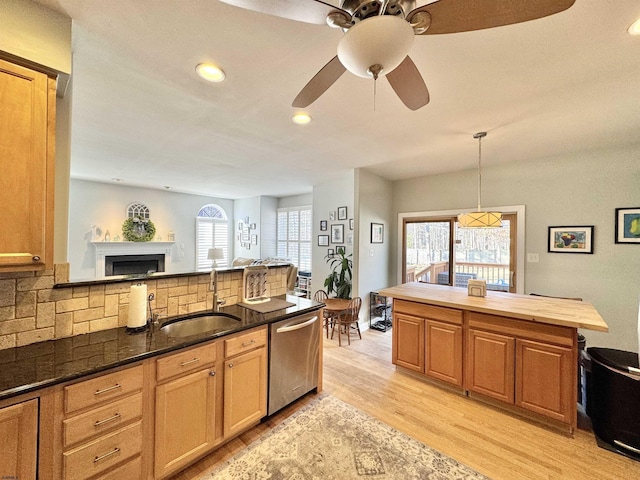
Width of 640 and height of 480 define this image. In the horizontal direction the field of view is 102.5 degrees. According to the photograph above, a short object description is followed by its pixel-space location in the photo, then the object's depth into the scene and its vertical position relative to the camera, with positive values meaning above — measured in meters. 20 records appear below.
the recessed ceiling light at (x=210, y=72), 1.78 +1.21
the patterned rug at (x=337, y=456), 1.69 -1.52
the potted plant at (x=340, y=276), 4.68 -0.64
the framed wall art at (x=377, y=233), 4.71 +0.19
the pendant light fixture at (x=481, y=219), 2.78 +0.27
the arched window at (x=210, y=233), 7.49 +0.25
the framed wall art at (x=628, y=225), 3.12 +0.25
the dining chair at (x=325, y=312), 4.07 -1.11
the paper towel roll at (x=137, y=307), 1.73 -0.45
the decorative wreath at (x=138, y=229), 6.07 +0.28
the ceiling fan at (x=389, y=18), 0.95 +0.91
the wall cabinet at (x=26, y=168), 1.22 +0.36
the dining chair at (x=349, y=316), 3.90 -1.12
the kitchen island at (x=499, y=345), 2.06 -0.94
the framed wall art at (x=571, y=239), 3.42 +0.08
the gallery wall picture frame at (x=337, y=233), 5.09 +0.19
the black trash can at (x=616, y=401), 1.86 -1.18
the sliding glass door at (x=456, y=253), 4.08 -0.16
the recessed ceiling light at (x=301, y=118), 2.45 +1.22
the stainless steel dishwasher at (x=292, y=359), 2.13 -1.04
